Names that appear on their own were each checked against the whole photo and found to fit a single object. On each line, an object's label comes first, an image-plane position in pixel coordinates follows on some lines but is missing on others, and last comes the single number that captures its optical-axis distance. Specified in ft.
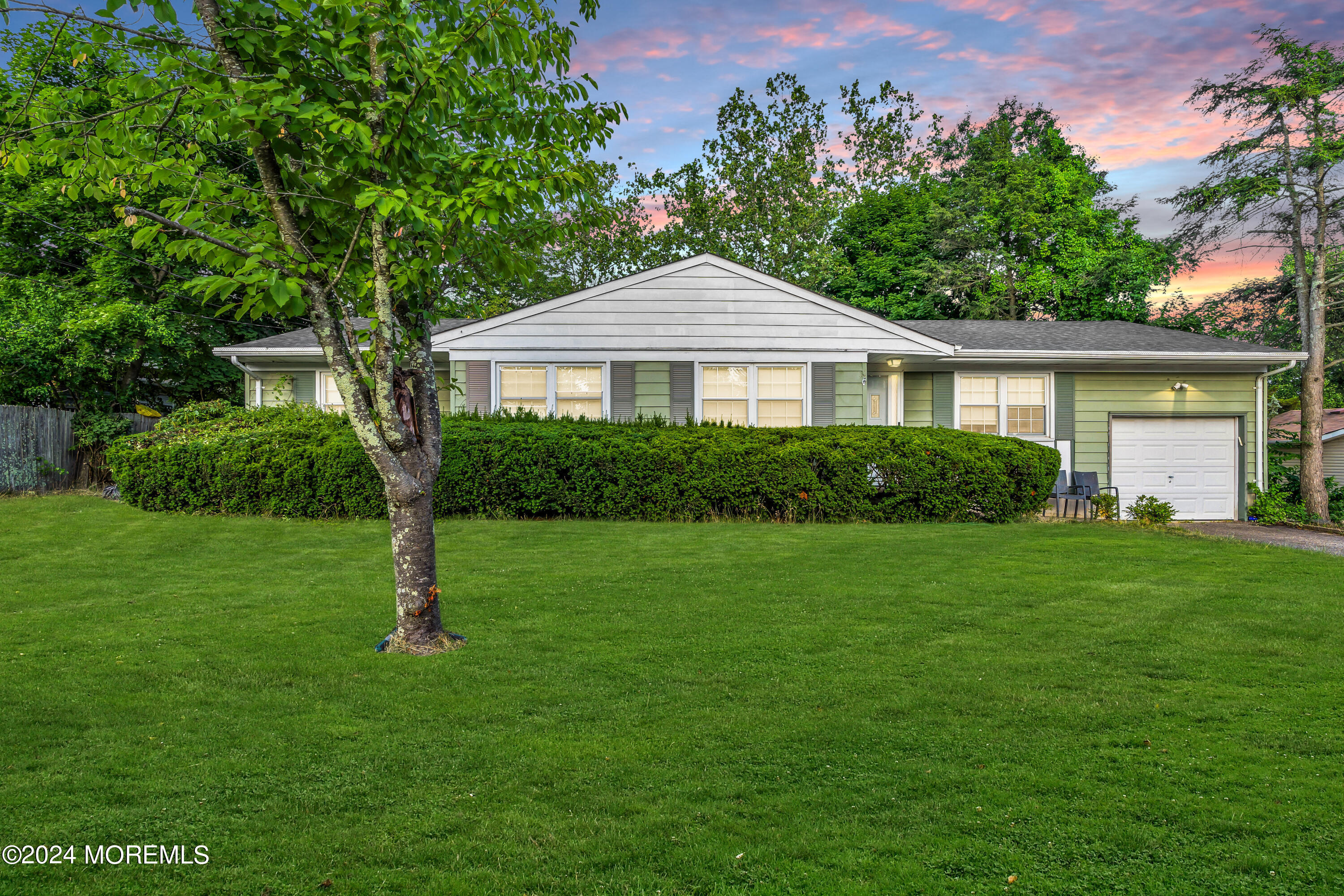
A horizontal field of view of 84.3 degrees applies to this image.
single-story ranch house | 44.19
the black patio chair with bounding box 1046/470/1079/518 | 46.67
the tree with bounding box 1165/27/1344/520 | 55.88
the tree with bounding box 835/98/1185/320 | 79.20
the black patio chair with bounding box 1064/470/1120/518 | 47.11
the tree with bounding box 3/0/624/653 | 14.20
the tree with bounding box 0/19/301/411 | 51.52
